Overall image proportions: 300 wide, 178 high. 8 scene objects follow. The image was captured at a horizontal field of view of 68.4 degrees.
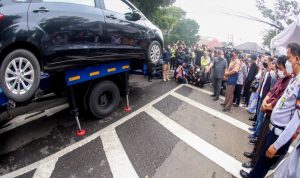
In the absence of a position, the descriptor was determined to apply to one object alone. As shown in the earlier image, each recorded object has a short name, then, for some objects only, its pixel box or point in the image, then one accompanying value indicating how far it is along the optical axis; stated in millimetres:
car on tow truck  2913
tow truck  4360
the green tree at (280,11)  22047
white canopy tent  4672
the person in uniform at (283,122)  2212
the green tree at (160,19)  14577
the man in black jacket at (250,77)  7242
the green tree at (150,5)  12500
